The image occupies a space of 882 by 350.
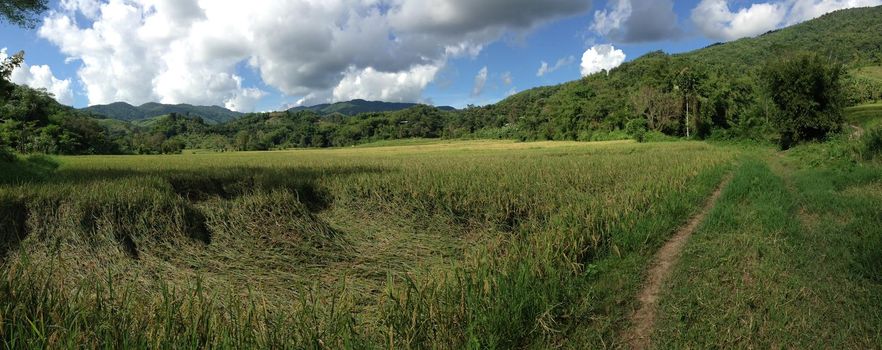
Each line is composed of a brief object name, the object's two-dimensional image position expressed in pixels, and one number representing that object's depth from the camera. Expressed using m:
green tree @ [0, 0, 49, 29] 12.78
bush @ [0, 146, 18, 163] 17.45
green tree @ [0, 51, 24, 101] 14.02
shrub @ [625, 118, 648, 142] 53.22
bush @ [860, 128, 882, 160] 12.46
